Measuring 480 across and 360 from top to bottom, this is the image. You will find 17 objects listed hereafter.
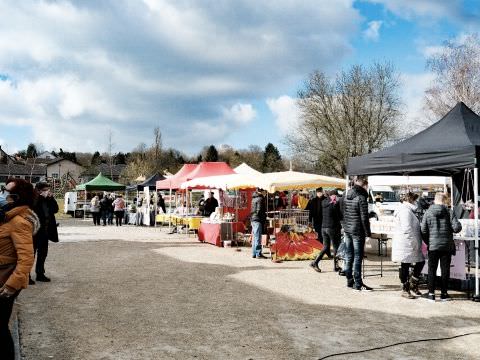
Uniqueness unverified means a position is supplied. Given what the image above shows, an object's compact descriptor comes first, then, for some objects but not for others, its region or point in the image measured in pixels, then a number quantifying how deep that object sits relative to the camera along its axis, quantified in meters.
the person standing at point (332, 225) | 10.39
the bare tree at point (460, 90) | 29.97
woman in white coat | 7.39
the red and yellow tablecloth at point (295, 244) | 11.85
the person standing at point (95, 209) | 26.59
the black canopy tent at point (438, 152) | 7.36
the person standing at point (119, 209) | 26.77
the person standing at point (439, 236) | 7.14
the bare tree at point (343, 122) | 40.81
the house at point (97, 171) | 100.56
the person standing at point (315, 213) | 13.17
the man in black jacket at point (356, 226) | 7.83
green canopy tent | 30.77
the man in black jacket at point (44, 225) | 8.59
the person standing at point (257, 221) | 12.27
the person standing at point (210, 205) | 18.81
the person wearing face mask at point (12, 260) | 3.55
